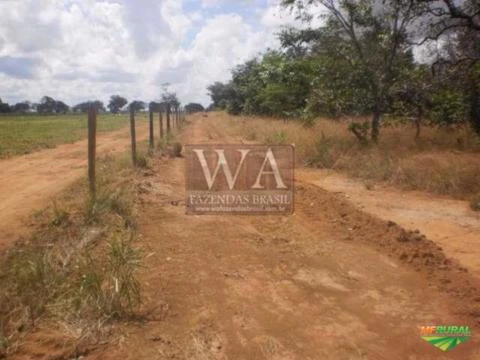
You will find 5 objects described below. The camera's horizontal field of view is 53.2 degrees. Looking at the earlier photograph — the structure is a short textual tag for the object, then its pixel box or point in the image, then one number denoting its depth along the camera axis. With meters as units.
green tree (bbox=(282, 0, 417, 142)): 12.58
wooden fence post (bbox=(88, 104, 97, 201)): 6.82
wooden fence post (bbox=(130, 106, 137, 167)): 10.51
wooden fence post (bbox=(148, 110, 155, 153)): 13.53
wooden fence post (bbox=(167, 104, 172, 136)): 19.02
